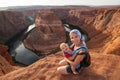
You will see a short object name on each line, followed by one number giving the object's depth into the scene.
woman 1.48
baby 1.49
